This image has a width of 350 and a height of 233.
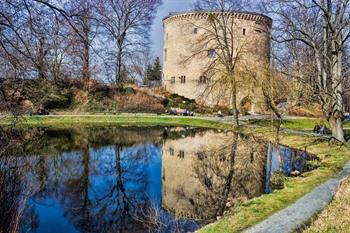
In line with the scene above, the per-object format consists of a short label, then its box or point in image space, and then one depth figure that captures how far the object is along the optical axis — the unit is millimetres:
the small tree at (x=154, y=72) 62094
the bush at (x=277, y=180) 11142
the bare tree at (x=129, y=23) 34062
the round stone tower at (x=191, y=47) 39706
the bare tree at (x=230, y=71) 23602
